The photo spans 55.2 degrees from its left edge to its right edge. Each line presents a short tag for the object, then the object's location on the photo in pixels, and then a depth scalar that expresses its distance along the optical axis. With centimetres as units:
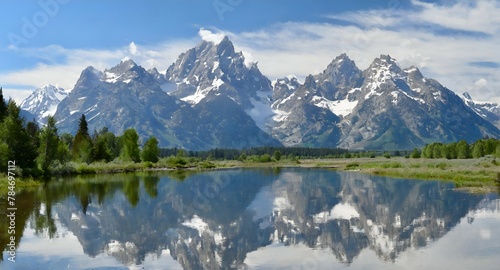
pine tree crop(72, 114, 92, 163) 13062
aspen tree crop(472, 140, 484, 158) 17712
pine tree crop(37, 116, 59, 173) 9488
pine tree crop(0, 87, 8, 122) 8701
